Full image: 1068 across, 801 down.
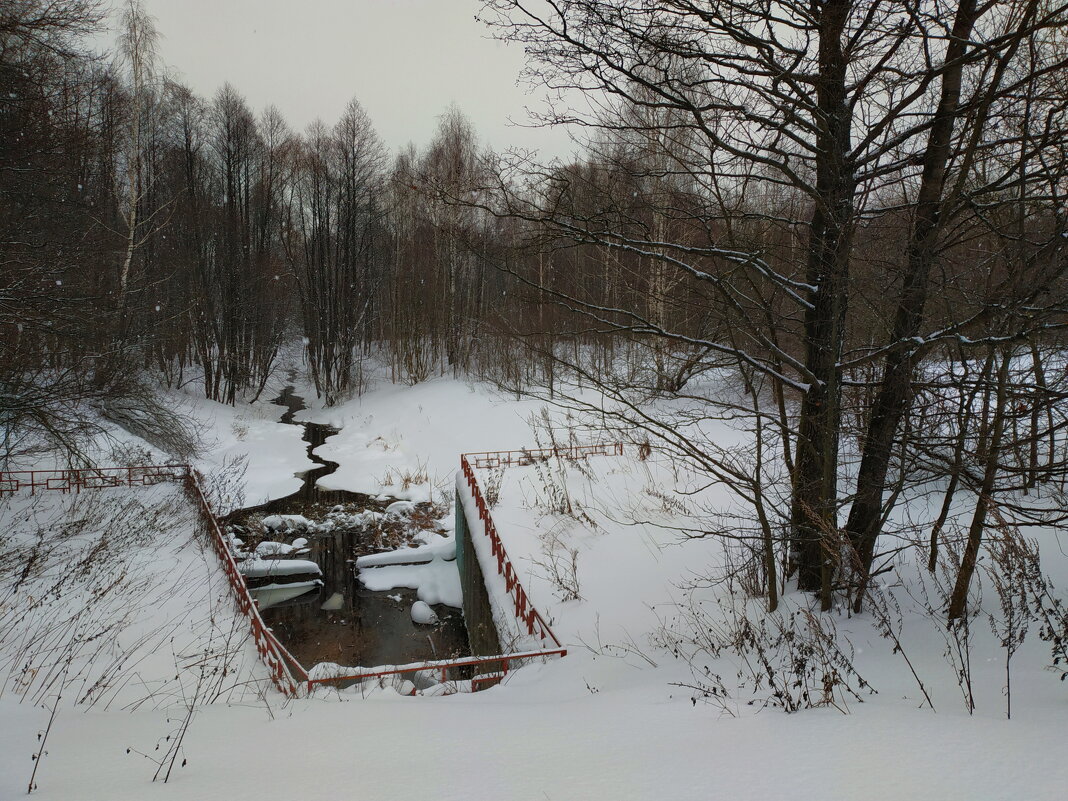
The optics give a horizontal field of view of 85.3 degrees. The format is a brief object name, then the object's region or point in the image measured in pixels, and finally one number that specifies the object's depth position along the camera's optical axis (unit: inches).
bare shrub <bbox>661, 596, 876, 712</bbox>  140.2
